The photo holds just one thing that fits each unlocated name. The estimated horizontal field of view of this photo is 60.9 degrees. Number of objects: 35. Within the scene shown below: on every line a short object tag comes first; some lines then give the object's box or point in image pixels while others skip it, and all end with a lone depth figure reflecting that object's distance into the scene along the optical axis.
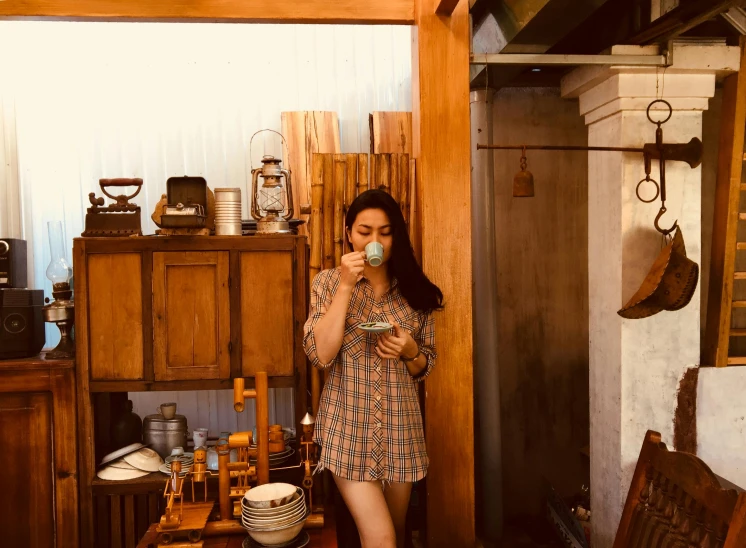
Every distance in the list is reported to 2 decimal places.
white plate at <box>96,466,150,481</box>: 3.25
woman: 2.51
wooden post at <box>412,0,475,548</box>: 3.12
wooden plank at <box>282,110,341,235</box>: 4.19
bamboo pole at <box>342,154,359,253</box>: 3.41
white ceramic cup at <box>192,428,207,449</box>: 3.58
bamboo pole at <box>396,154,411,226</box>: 3.44
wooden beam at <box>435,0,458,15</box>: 2.94
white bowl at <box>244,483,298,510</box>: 2.53
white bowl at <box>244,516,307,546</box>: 2.48
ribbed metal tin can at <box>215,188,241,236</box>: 3.33
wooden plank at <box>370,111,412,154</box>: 4.12
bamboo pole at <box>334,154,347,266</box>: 3.40
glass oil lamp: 3.43
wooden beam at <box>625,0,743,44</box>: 2.89
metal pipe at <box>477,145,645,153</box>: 3.11
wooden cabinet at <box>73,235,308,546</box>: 3.27
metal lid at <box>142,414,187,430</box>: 3.56
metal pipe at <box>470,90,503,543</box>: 4.30
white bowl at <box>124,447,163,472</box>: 3.32
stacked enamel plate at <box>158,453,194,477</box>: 3.21
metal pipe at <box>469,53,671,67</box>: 3.18
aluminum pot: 3.55
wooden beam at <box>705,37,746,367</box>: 3.47
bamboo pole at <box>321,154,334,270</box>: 3.41
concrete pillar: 3.43
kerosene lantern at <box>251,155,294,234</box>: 3.36
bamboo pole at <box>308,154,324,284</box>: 3.40
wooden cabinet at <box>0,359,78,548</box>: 3.26
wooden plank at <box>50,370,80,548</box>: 3.24
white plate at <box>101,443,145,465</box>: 3.32
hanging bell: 3.17
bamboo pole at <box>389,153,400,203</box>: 3.43
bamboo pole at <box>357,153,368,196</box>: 3.41
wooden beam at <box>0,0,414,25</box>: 3.12
